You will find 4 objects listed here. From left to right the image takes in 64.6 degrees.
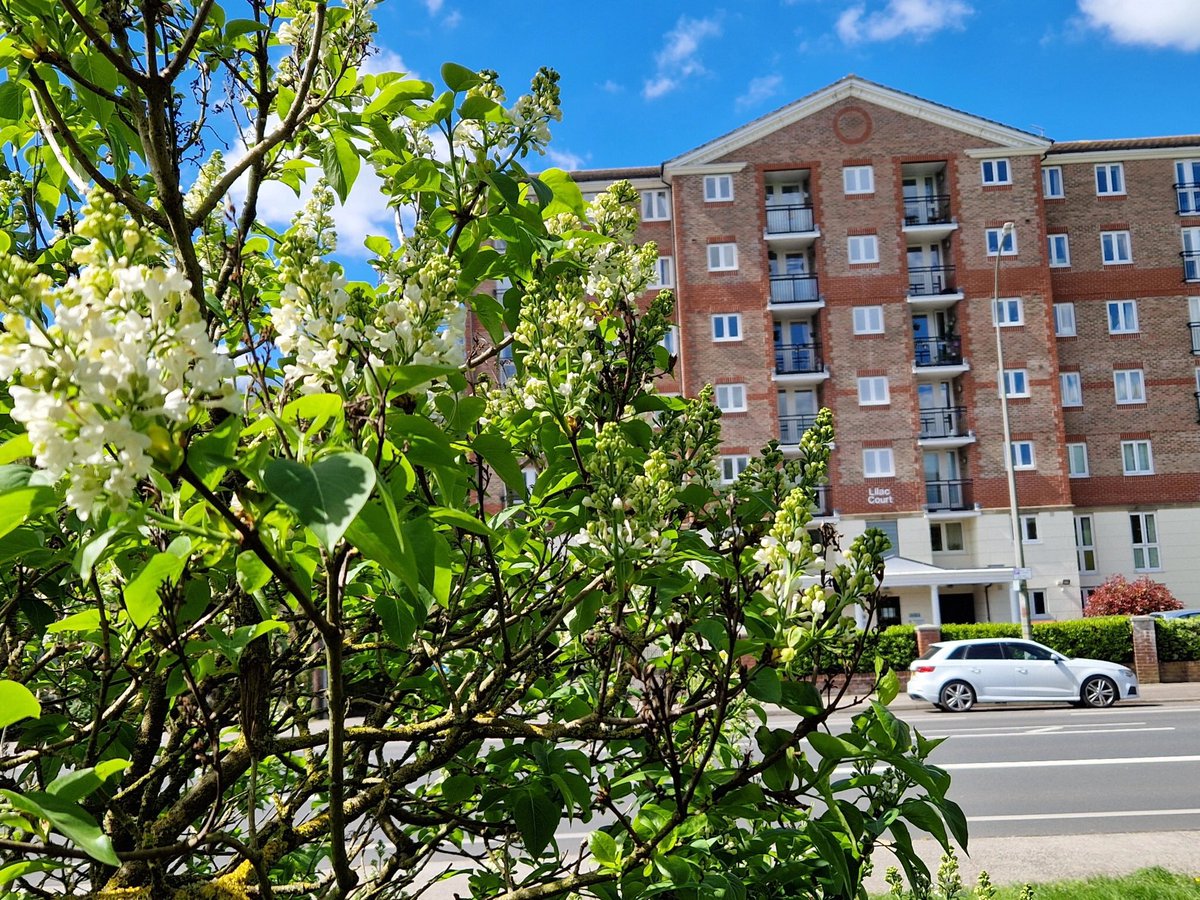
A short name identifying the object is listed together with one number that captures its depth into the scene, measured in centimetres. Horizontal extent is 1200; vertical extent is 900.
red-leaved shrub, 2966
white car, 1936
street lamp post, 2308
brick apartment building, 3353
